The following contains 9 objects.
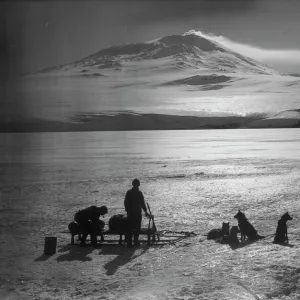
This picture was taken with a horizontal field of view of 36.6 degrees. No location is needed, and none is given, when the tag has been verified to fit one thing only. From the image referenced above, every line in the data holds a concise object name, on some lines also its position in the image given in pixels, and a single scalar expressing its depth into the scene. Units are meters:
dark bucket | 8.63
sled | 9.26
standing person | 9.19
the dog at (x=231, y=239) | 9.16
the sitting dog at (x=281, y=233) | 9.08
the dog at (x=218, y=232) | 9.49
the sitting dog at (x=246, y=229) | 9.41
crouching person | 9.15
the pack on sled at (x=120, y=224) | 9.22
